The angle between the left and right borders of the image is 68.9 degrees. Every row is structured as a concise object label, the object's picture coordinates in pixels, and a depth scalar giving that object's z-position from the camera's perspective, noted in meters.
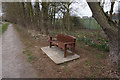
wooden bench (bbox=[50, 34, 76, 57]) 3.87
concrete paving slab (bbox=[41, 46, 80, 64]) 3.59
